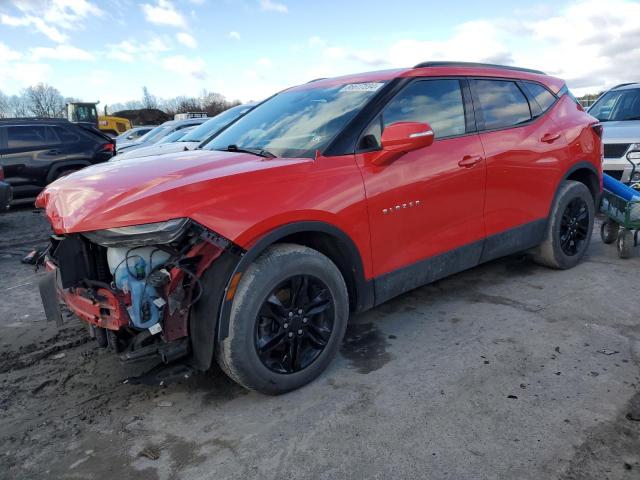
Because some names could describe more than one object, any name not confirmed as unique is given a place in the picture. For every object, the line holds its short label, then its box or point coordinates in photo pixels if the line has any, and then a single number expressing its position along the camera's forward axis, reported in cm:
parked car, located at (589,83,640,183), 693
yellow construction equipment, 2769
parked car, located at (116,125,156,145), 1821
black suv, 961
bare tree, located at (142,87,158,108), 8269
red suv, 237
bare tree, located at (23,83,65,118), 7329
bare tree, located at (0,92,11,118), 6930
